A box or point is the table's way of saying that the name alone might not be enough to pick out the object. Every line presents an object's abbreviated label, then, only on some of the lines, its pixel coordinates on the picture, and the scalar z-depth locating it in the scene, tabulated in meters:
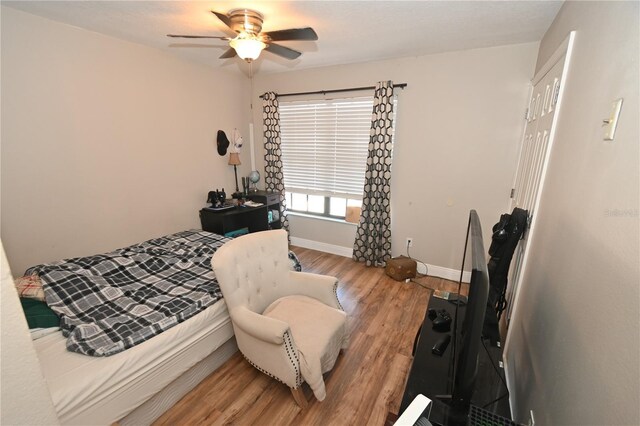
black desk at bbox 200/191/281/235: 3.39
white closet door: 1.62
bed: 1.25
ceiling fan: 1.80
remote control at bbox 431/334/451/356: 1.42
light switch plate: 0.89
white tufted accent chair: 1.55
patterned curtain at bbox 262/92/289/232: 3.83
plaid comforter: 1.51
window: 3.44
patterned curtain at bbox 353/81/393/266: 3.09
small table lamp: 3.76
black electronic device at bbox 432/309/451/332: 1.62
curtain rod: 3.03
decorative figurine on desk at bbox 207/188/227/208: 3.54
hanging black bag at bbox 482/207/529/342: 1.77
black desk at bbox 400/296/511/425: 1.14
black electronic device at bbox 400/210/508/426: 0.88
